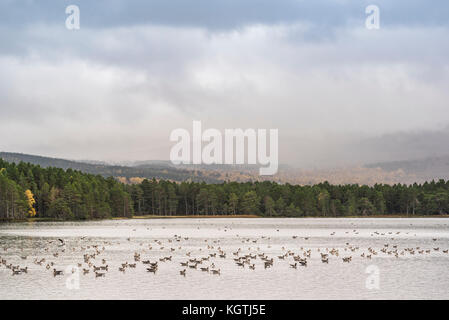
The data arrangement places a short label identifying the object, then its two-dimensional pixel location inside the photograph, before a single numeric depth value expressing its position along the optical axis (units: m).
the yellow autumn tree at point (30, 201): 163.00
